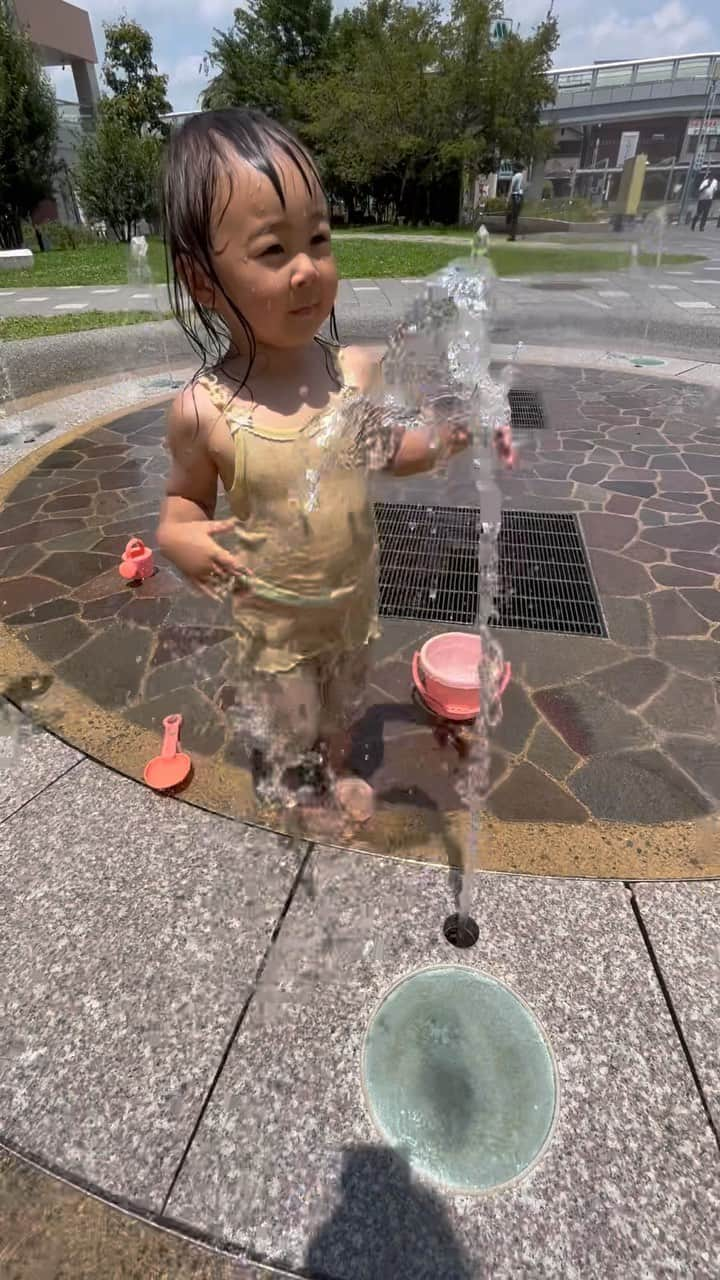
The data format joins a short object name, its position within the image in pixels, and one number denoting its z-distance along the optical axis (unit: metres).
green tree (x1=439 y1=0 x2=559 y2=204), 27.52
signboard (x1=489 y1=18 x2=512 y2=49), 28.08
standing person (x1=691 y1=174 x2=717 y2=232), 23.06
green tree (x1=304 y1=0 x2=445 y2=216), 28.64
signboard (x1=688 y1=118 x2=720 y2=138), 37.62
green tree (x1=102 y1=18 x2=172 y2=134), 31.48
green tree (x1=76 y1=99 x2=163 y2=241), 26.14
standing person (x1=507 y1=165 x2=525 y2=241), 20.34
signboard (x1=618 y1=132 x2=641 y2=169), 36.03
